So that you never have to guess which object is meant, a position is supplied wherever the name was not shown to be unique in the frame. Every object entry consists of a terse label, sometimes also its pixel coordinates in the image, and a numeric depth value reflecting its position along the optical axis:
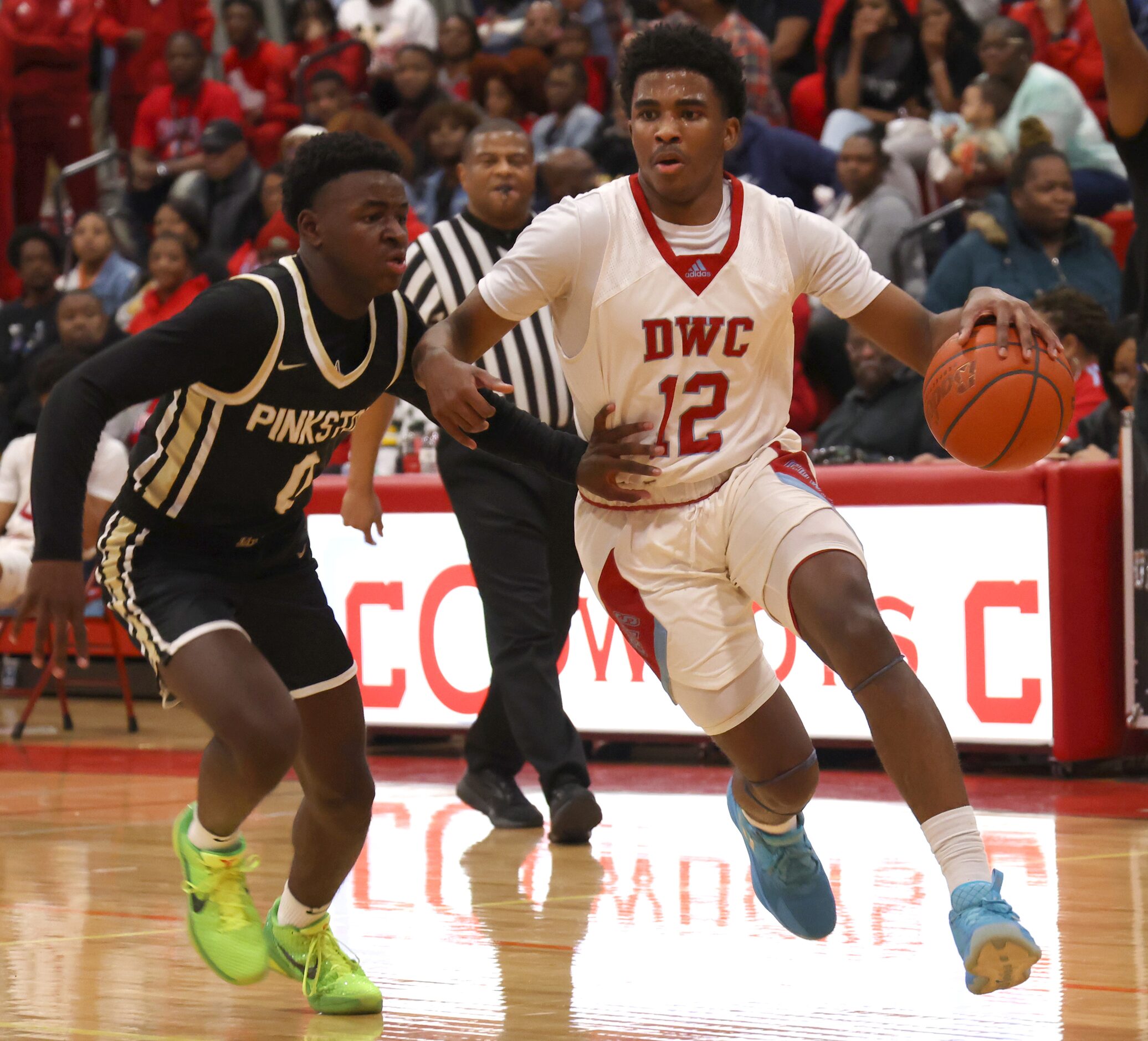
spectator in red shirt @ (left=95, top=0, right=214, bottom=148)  28.44
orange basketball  7.38
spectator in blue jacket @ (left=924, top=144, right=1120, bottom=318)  17.64
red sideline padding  13.54
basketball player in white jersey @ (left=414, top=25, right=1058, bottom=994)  7.84
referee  12.08
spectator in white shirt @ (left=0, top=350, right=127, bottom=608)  18.12
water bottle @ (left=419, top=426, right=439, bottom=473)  16.55
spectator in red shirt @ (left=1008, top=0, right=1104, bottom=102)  21.17
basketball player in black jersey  7.48
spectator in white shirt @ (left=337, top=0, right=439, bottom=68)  26.83
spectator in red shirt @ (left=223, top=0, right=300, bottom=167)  27.80
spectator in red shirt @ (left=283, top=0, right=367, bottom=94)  28.02
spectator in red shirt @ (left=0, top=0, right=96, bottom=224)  27.36
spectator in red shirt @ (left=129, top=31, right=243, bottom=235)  26.44
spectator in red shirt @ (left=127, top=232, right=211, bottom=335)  22.55
